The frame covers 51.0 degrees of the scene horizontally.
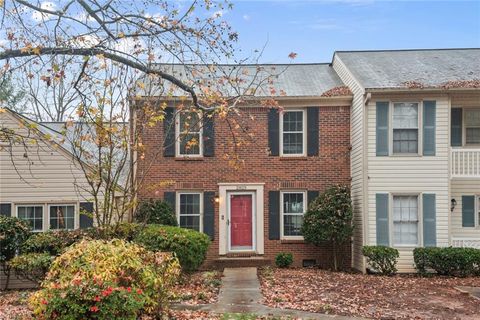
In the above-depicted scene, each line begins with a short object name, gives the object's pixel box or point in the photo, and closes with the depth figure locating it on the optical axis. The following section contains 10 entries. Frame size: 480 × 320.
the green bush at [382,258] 13.70
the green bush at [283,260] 14.85
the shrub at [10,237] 13.11
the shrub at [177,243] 10.76
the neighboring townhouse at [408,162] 14.18
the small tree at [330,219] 14.05
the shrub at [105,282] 5.96
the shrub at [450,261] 13.52
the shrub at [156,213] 14.18
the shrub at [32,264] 11.76
